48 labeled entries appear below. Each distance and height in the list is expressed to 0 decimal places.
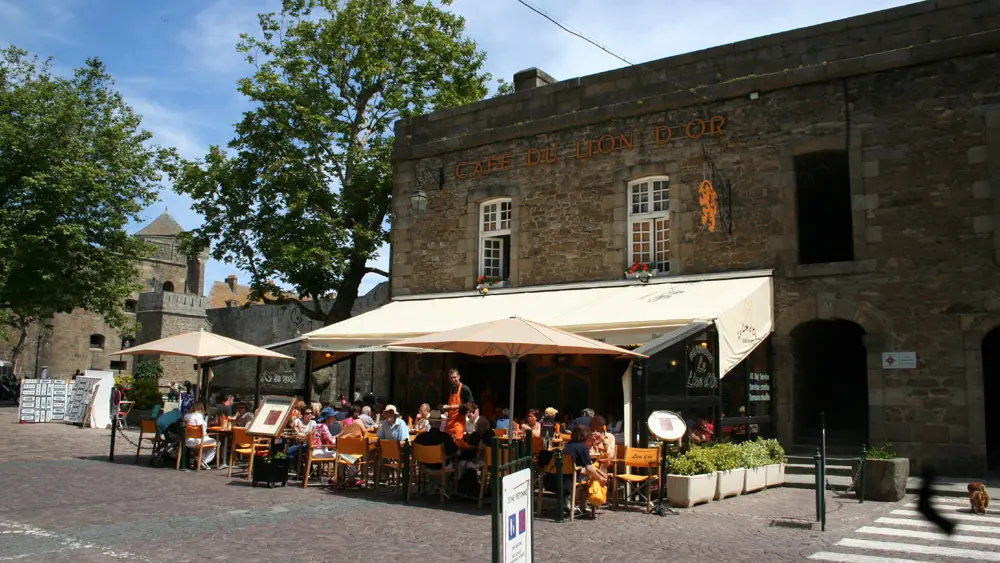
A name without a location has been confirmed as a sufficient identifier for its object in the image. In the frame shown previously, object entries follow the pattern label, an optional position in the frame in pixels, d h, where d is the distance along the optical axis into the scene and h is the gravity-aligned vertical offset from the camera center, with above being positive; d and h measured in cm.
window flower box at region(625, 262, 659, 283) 1446 +186
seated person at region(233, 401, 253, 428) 1310 -73
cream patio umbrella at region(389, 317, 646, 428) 945 +40
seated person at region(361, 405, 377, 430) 1286 -71
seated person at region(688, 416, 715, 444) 1115 -71
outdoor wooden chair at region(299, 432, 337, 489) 1104 -120
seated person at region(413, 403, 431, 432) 1274 -67
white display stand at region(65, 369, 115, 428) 2114 -92
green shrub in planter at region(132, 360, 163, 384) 3019 -14
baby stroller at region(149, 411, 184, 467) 1271 -111
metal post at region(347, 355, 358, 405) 1788 -20
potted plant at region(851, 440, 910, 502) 1002 -112
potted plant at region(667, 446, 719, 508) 971 -117
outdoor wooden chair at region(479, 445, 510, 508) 971 -116
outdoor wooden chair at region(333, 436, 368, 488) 1081 -105
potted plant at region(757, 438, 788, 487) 1136 -114
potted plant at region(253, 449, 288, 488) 1070 -129
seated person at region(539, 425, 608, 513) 906 -94
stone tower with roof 3925 +218
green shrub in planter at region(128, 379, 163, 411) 2117 -73
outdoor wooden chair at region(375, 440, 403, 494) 1061 -113
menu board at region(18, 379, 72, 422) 2186 -95
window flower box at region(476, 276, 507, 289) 1653 +186
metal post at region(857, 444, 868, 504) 1004 -121
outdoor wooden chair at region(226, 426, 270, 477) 1203 -112
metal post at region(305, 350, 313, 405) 1667 -12
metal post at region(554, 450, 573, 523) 881 -122
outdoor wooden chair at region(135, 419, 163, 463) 1283 -99
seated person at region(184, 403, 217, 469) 1223 -90
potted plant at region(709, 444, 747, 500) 1025 -112
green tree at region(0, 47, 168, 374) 2422 +521
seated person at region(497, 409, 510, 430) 1202 -68
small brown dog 902 -121
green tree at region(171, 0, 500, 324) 2042 +547
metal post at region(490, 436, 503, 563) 390 -66
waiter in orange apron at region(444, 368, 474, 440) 1140 -53
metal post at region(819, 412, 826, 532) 802 -84
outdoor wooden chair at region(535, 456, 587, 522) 889 -105
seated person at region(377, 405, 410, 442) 1095 -74
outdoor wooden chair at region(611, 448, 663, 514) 959 -99
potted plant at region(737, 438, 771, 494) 1080 -108
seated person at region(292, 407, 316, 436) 1167 -76
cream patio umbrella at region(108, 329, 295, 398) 1316 +35
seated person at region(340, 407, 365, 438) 1138 -78
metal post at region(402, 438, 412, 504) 1012 -122
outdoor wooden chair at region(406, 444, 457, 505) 991 -104
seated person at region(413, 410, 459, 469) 1000 -80
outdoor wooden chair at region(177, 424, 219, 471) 1226 -97
